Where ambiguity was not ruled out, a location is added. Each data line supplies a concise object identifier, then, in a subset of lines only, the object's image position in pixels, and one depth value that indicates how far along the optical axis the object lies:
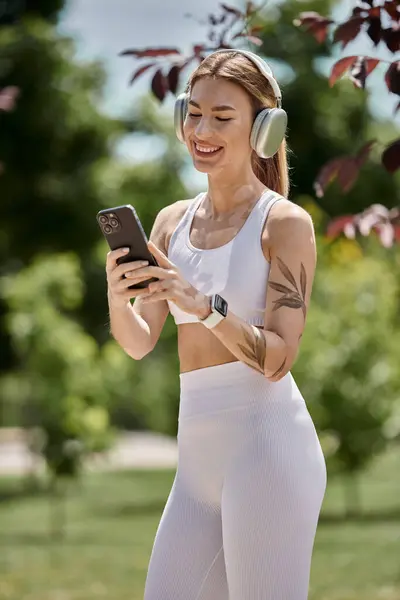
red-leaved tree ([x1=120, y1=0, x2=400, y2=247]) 5.39
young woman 4.17
